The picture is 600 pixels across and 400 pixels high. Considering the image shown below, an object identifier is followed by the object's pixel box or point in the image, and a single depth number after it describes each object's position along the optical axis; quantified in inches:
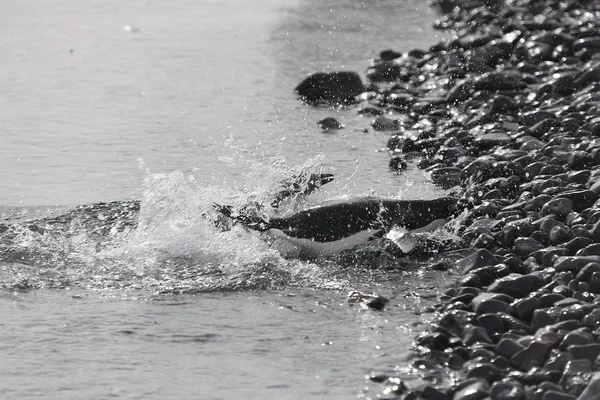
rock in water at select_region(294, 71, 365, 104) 1140.5
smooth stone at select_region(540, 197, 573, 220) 665.6
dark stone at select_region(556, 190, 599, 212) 669.9
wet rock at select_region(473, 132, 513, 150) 876.6
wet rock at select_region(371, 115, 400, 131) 1008.2
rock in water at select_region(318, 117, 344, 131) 1023.0
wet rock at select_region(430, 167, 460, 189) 808.9
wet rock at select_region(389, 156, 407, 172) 868.6
